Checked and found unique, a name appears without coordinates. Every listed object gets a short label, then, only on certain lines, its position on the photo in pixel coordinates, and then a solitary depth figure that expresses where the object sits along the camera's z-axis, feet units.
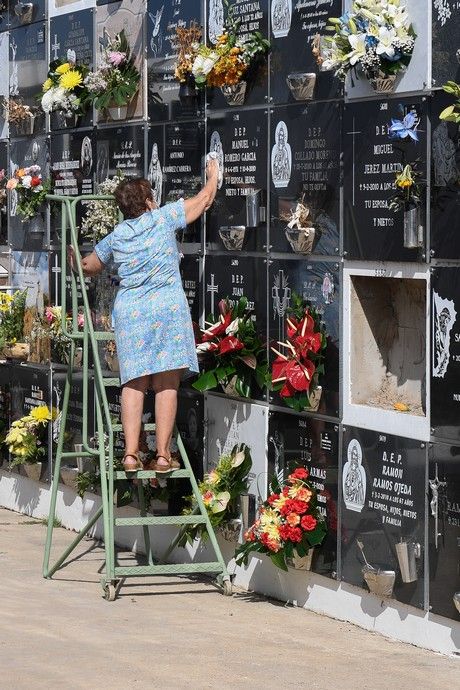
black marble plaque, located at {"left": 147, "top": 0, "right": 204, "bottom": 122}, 43.17
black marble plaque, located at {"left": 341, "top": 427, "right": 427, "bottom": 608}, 34.39
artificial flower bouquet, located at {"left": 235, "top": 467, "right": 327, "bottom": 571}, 37.59
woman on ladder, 39.25
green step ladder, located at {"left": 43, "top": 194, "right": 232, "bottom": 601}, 39.44
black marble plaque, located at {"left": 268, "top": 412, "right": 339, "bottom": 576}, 37.46
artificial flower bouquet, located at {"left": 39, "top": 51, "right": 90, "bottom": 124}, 49.40
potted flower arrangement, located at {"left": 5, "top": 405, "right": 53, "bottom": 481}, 52.37
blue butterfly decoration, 33.65
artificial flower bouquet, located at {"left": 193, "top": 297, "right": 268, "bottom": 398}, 40.07
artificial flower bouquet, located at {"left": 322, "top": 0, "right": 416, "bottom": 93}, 33.88
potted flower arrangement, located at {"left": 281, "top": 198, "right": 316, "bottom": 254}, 37.63
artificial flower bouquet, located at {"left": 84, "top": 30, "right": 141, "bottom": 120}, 46.31
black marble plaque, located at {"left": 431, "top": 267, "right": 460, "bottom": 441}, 33.05
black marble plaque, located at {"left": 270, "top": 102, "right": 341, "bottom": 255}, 36.98
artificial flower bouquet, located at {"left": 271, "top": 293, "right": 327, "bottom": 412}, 37.53
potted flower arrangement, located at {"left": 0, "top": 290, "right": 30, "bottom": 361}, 53.90
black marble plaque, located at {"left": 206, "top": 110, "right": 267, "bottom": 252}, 39.95
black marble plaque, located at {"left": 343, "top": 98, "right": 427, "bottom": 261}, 34.23
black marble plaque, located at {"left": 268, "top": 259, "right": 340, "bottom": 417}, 37.15
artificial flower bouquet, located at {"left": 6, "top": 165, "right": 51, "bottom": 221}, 51.78
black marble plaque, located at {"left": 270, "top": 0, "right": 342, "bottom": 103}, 37.10
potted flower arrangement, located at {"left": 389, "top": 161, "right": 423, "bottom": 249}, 33.73
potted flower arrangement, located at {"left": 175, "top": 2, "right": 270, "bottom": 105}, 39.82
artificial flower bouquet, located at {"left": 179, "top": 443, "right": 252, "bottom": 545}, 40.92
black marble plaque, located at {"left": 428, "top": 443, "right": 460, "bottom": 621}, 33.16
